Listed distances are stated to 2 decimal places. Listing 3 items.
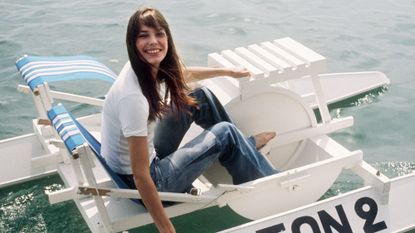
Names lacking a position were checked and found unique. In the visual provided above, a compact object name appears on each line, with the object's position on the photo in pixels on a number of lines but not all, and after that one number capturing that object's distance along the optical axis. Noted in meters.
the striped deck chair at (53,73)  3.62
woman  2.78
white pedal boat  3.29
